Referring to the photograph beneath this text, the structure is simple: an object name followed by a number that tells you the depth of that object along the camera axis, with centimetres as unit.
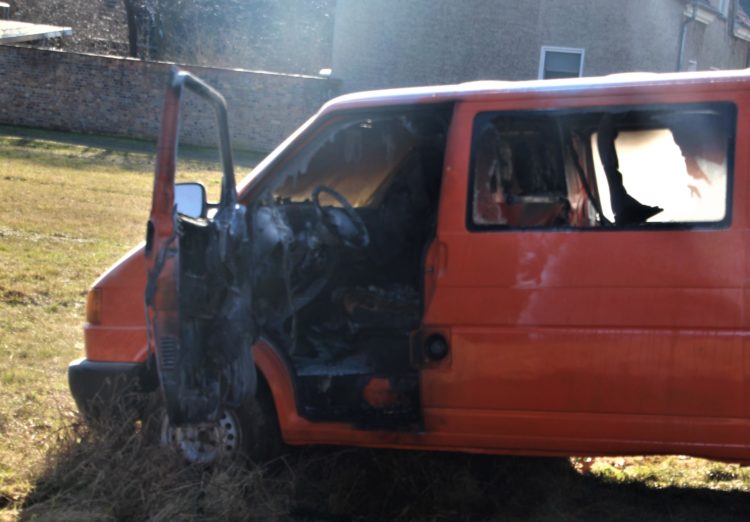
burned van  451
